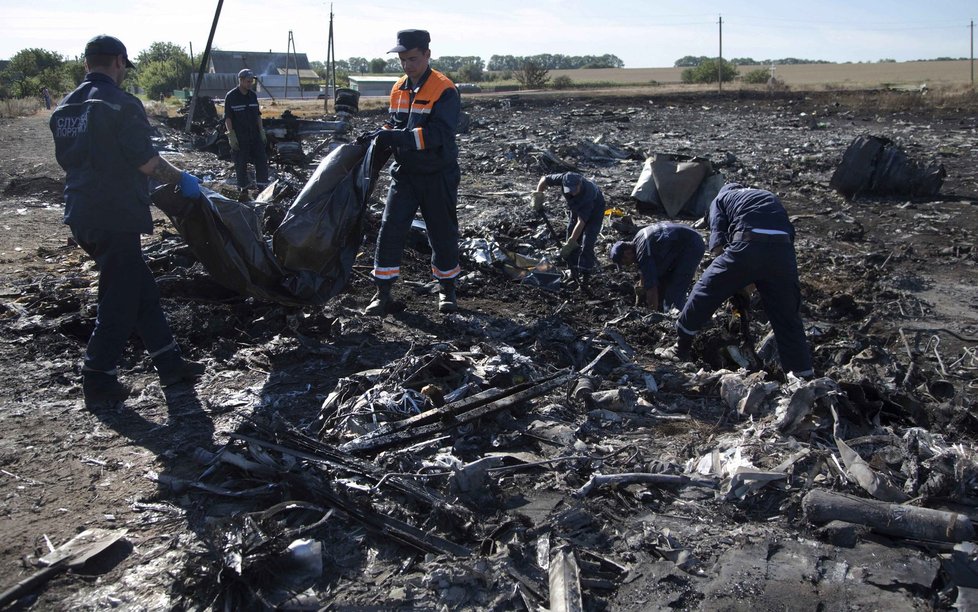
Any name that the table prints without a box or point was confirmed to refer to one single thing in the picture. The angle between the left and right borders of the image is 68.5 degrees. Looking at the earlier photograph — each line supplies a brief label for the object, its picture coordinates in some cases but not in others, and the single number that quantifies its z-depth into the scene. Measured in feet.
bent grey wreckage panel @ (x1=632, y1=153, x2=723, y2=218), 32.37
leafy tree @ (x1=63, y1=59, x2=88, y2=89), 139.95
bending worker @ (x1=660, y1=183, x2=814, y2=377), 15.37
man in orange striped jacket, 15.60
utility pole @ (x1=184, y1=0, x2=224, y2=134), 44.57
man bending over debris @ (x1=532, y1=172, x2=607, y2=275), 22.41
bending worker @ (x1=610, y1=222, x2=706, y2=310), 19.34
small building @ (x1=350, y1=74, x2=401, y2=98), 139.10
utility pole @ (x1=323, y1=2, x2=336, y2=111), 84.00
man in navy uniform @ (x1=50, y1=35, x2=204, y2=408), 11.28
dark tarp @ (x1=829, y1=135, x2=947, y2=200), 34.94
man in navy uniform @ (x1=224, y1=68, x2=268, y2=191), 31.96
